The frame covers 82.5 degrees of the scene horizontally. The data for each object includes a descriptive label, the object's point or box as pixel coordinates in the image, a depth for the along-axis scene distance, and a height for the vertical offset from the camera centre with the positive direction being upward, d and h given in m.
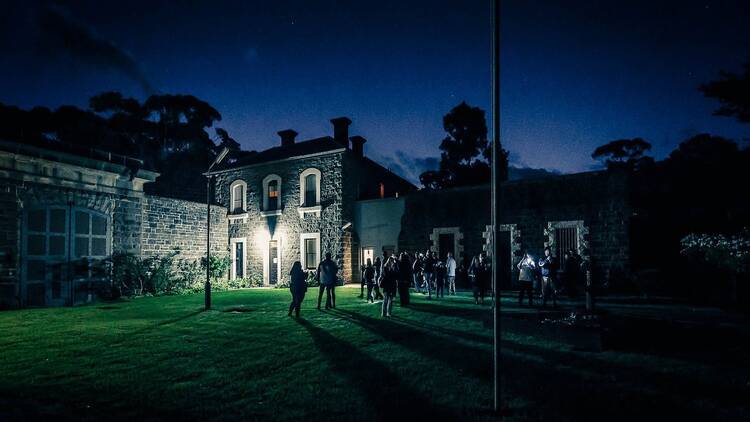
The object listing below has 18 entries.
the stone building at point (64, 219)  14.93 +0.68
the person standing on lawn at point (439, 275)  16.27 -1.50
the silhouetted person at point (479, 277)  14.32 -1.39
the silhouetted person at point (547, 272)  13.26 -1.14
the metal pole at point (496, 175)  4.57 +0.67
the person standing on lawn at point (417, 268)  17.80 -1.35
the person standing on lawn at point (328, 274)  13.29 -1.20
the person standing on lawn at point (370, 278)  15.32 -1.53
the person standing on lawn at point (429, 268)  16.56 -1.26
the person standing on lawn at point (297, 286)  12.02 -1.41
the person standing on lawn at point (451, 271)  17.17 -1.43
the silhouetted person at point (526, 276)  13.30 -1.26
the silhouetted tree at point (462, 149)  40.22 +8.27
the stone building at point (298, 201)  24.03 +2.10
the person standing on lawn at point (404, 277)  13.90 -1.35
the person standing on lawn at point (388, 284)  11.38 -1.29
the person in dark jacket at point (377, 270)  14.80 -1.19
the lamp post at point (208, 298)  14.12 -2.05
